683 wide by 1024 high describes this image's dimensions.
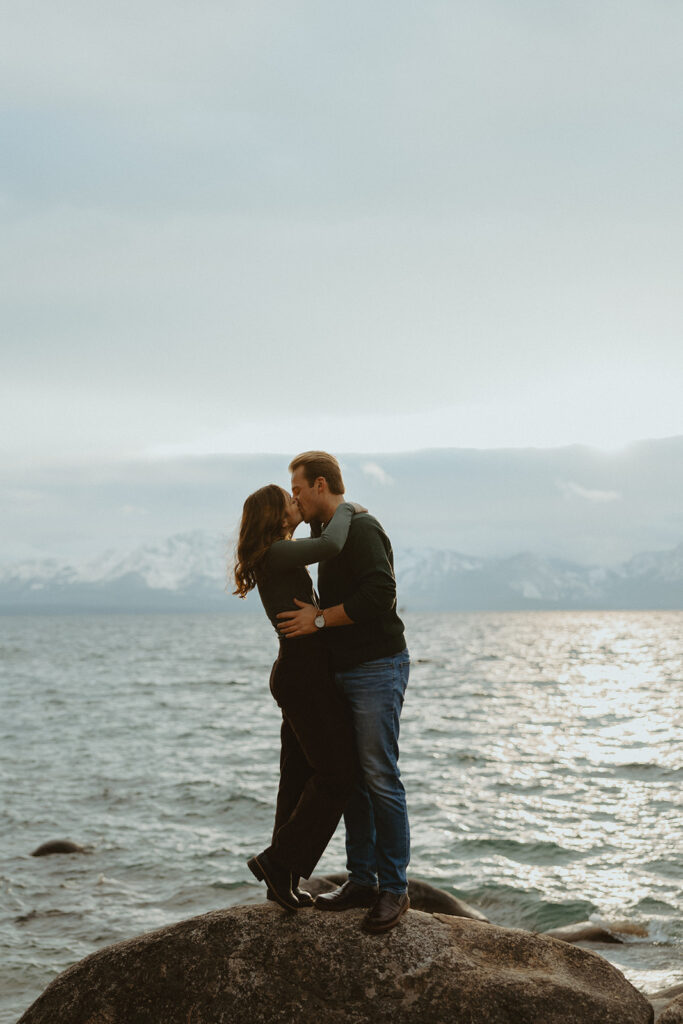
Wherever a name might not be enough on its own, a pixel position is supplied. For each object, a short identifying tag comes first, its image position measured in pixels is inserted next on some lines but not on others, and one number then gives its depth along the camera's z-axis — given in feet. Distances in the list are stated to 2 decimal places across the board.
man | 20.68
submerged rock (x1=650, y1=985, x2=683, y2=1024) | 21.79
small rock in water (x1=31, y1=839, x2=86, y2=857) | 57.21
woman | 20.74
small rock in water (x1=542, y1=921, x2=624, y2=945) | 41.14
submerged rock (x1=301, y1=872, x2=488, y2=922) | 37.19
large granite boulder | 20.18
